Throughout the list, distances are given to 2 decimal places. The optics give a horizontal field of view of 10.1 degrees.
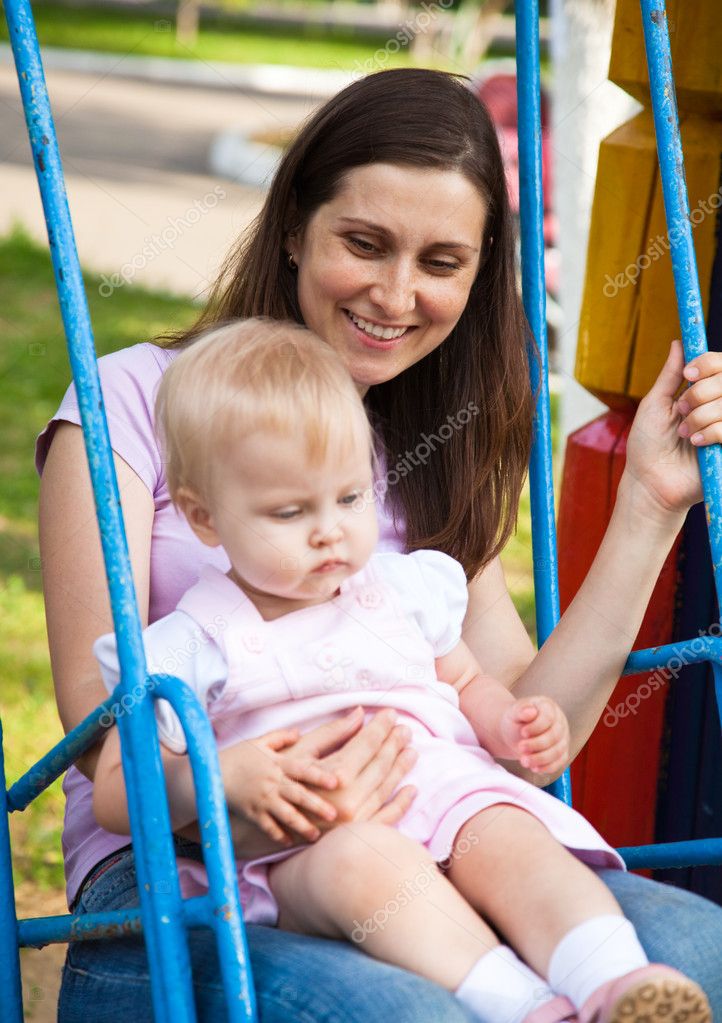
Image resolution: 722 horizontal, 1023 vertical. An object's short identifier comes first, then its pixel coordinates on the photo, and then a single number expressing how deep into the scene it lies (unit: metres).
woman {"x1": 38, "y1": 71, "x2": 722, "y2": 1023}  2.67
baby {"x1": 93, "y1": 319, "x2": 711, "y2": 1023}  2.58
